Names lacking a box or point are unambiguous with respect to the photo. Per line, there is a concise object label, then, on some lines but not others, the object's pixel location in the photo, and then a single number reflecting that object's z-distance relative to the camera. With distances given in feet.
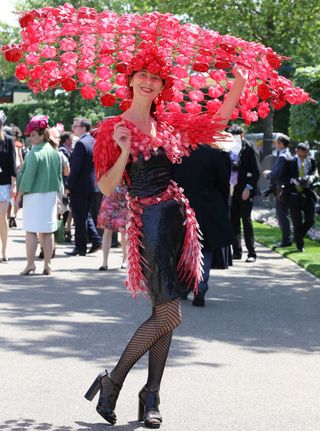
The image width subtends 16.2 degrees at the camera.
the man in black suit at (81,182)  50.24
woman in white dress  41.27
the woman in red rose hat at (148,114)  18.84
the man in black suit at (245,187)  49.19
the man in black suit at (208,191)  34.22
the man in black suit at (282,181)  57.57
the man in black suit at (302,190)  56.65
